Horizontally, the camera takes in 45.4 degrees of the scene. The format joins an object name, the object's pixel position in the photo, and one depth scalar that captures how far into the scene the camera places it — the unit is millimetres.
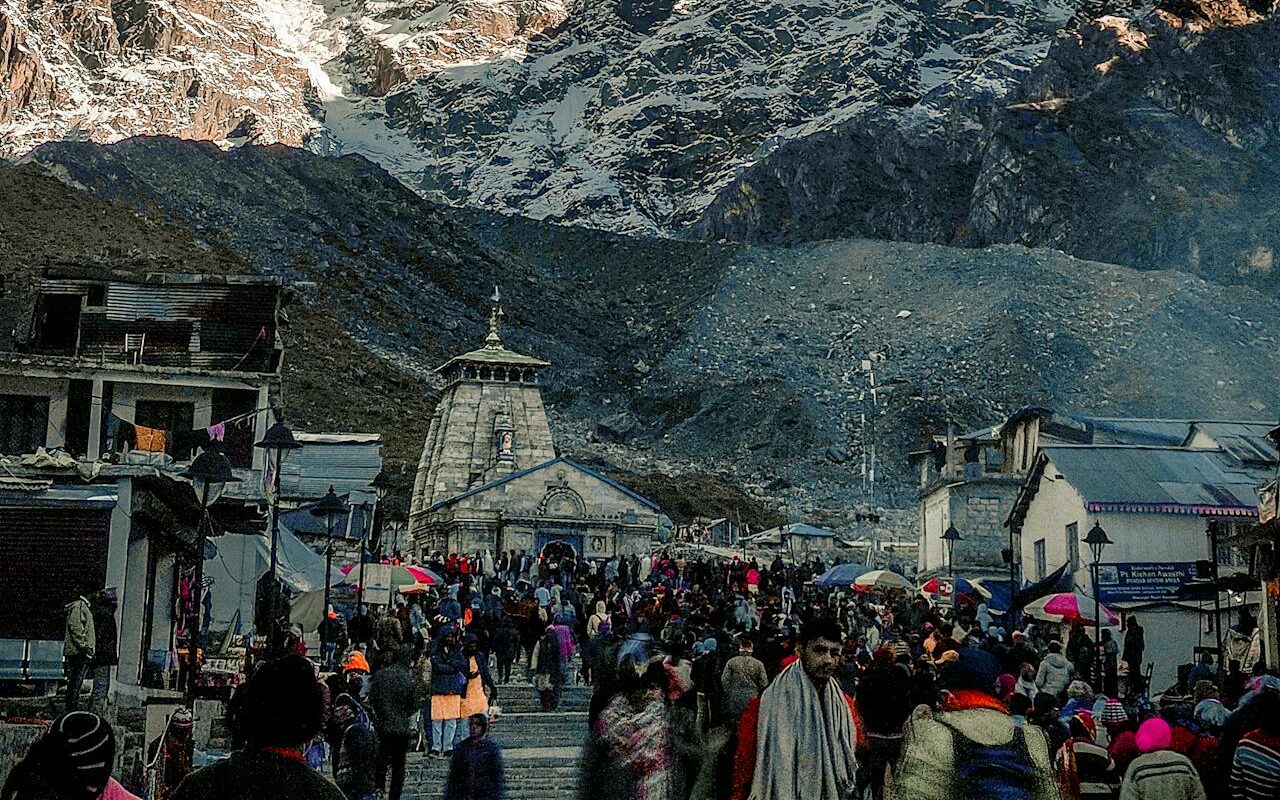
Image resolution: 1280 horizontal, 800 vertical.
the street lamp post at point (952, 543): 38875
